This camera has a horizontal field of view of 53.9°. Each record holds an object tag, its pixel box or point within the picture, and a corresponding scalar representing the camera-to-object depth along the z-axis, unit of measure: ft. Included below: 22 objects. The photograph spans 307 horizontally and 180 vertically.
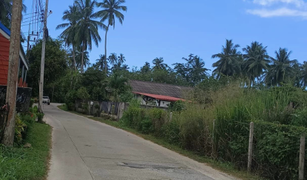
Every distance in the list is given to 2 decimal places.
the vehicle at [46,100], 167.92
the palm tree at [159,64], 263.08
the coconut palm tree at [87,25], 151.64
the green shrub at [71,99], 125.29
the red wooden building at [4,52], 45.68
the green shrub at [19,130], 30.55
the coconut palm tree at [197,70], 233.76
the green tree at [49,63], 100.68
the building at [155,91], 113.08
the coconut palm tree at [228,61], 196.03
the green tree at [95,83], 116.06
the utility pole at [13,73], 28.32
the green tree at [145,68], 269.07
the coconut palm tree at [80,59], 230.27
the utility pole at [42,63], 71.10
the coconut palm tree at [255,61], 192.65
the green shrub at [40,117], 59.01
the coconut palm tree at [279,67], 190.49
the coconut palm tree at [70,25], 154.06
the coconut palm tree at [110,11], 157.69
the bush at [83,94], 115.65
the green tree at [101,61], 277.50
